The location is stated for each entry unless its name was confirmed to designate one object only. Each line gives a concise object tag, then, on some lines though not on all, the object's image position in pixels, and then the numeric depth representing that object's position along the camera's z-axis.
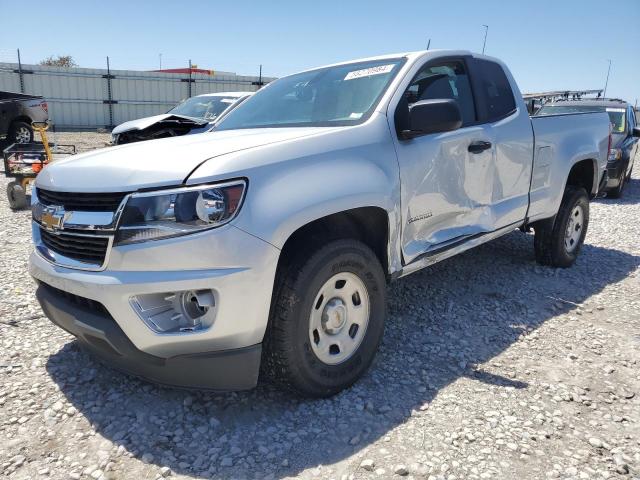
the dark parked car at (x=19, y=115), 12.18
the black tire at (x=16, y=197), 7.36
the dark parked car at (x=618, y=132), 9.41
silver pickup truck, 2.18
